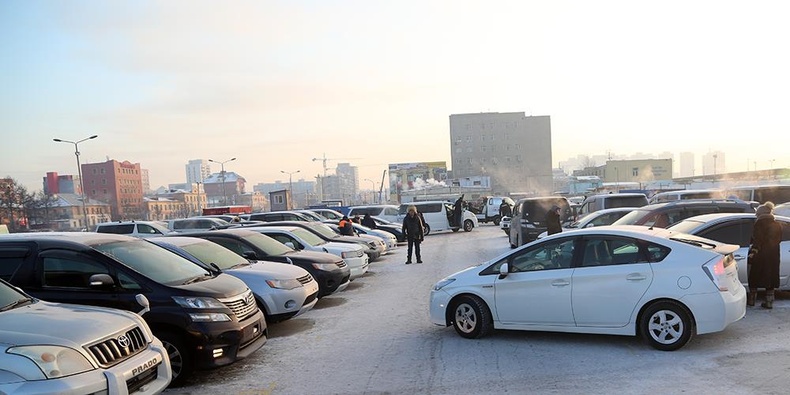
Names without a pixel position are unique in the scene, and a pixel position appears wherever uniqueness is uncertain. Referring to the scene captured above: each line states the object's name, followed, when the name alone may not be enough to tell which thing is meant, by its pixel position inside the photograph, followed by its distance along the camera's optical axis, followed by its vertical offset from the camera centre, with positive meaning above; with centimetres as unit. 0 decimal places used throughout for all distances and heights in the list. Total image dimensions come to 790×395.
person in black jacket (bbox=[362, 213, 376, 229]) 2360 -199
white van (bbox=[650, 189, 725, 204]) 1852 -120
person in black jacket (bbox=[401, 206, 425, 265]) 1608 -167
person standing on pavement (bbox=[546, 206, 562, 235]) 1375 -137
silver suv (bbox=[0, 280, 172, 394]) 352 -118
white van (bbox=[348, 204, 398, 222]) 3153 -209
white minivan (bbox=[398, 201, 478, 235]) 2984 -245
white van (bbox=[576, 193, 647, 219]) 1720 -117
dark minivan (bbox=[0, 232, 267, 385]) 571 -118
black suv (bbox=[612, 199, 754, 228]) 1155 -111
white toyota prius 588 -147
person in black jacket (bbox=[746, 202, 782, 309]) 750 -136
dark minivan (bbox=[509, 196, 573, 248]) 1641 -155
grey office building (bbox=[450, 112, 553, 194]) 10588 +489
